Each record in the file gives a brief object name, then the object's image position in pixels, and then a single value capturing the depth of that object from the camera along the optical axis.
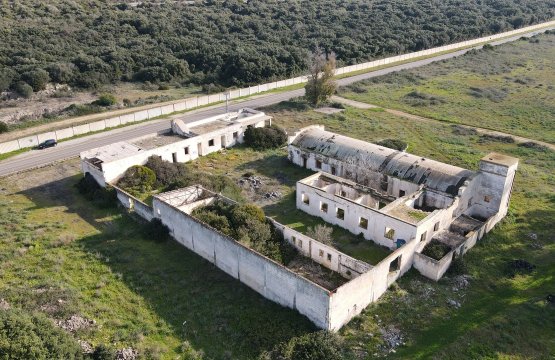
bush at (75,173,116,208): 41.50
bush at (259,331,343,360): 24.92
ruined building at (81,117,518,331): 29.14
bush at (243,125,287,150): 55.41
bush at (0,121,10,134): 57.56
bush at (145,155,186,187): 45.19
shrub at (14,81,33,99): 70.00
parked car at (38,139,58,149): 54.06
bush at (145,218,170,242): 36.46
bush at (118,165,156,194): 43.94
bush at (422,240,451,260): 33.53
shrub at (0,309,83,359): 22.33
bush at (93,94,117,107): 68.75
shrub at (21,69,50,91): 72.25
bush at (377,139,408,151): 53.97
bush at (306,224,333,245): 34.81
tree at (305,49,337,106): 68.62
